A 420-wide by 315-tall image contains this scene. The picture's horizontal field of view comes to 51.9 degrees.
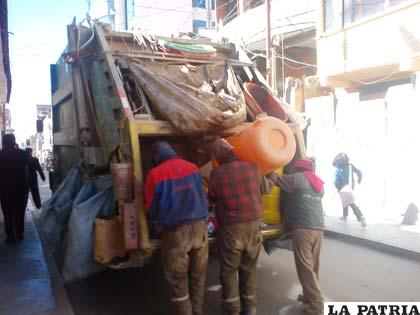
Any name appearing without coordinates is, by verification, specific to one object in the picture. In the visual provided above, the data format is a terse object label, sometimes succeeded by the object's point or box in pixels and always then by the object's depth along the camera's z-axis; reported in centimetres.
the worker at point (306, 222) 396
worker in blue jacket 350
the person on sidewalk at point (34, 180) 759
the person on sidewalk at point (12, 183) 638
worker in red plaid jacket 375
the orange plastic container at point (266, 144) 397
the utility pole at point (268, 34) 1216
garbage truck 387
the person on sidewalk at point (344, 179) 782
